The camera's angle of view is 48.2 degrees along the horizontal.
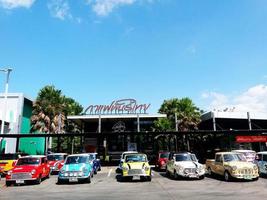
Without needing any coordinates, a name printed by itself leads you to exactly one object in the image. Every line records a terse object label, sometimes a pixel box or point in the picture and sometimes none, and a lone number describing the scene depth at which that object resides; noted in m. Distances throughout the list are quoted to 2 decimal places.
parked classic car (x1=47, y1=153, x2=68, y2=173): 24.27
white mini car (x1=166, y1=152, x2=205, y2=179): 17.28
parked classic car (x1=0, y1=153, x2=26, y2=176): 22.34
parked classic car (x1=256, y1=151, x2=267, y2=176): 18.84
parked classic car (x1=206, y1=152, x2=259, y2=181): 16.16
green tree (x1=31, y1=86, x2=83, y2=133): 41.72
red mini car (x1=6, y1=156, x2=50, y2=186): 16.75
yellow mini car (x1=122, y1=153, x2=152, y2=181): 16.86
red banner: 33.28
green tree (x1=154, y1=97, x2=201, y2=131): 43.16
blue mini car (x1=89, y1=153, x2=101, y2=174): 22.91
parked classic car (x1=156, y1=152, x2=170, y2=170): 24.69
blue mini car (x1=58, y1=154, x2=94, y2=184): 16.41
